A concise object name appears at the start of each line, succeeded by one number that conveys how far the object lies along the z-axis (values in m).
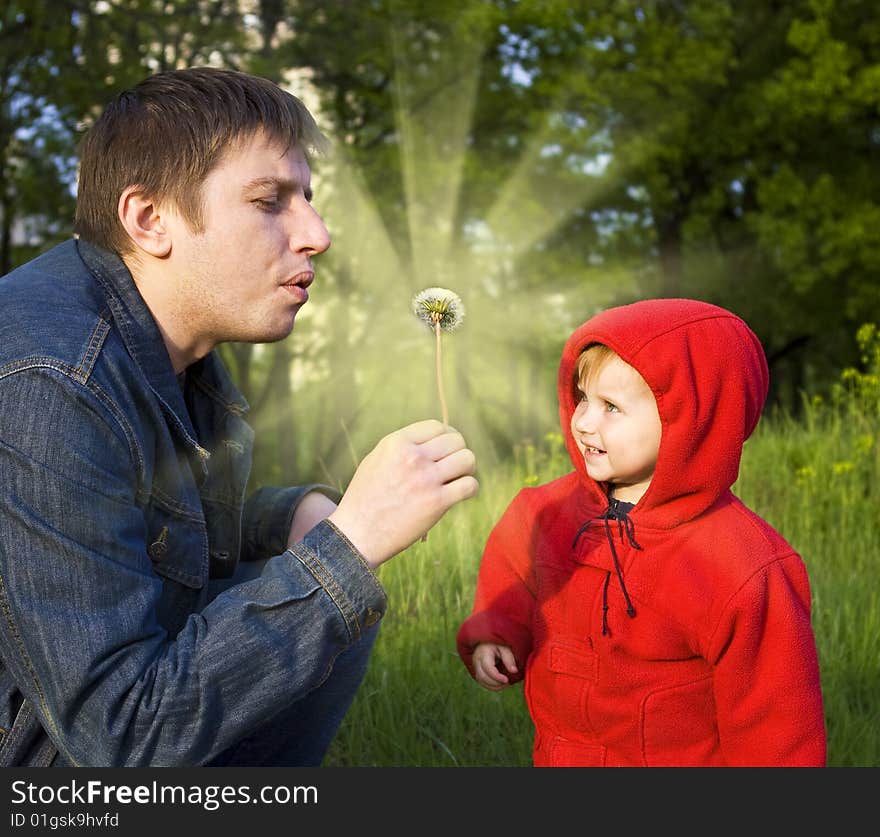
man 1.57
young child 1.84
